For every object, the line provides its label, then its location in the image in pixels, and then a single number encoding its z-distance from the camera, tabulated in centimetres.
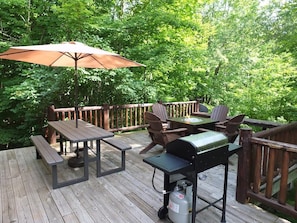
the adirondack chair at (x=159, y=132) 404
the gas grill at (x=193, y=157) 184
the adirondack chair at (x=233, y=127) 406
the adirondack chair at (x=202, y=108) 725
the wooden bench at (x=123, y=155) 341
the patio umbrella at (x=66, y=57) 285
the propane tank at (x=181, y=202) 203
